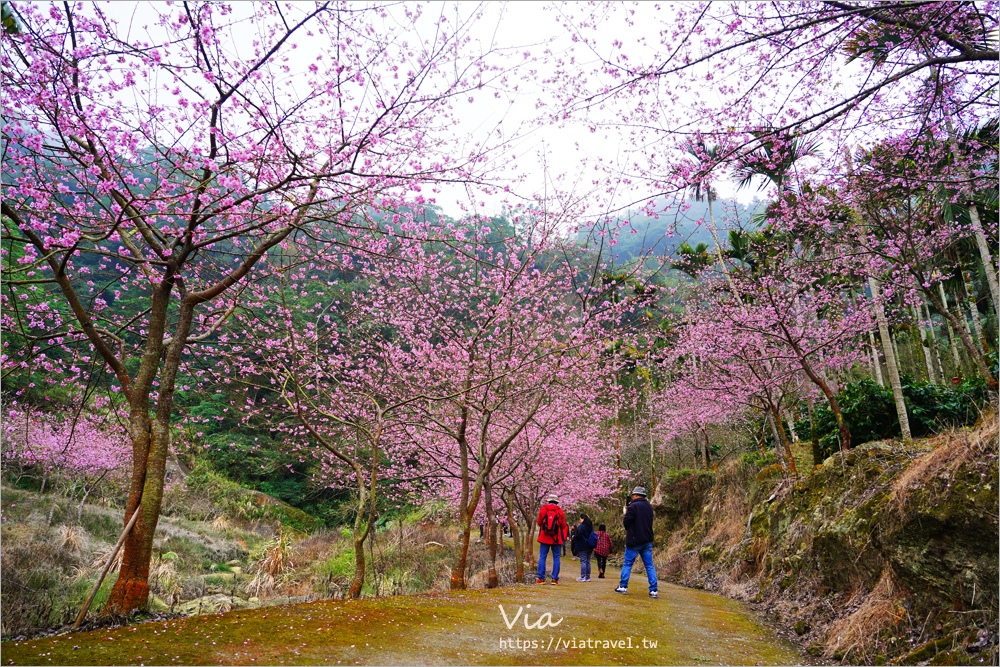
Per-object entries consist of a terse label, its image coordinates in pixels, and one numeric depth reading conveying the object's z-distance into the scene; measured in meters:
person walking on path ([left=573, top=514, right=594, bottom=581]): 11.63
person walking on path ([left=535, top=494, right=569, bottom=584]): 9.98
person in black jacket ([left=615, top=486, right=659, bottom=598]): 8.20
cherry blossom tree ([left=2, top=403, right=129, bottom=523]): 16.94
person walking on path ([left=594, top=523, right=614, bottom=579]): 13.55
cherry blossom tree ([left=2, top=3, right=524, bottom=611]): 4.25
